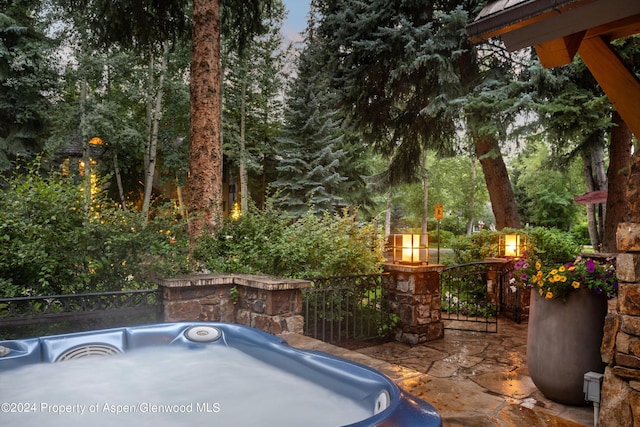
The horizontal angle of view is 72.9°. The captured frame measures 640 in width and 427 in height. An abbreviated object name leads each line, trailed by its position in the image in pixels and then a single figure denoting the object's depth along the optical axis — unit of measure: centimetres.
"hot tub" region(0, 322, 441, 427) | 245
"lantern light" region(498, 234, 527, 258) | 745
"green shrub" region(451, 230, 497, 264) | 850
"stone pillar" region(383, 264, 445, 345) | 549
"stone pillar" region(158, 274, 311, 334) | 398
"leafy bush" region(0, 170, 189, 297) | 383
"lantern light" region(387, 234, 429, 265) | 568
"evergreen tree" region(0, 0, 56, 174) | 1348
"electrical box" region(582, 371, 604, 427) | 294
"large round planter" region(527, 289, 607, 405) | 330
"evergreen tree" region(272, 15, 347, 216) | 1482
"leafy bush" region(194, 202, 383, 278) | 505
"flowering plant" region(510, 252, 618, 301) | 325
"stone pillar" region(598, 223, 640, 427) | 265
